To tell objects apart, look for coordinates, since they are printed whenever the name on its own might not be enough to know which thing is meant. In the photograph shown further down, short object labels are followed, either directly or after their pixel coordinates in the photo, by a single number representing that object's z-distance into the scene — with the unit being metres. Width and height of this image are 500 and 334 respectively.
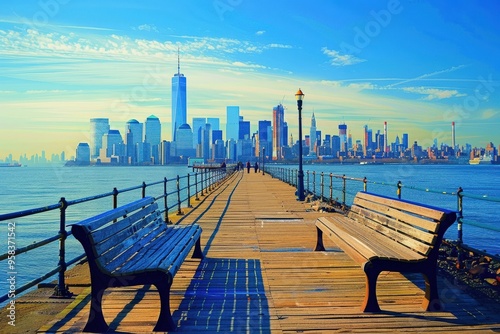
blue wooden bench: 4.24
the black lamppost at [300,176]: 18.56
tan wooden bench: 4.73
